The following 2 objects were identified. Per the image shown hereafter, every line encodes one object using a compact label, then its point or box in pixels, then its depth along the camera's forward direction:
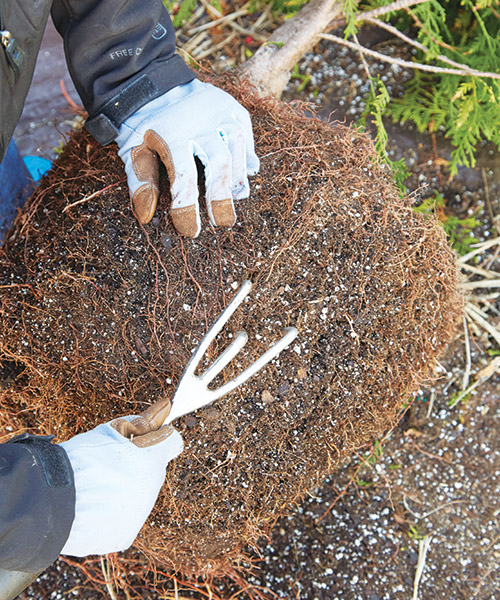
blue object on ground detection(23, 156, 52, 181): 1.73
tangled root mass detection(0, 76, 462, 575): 1.17
